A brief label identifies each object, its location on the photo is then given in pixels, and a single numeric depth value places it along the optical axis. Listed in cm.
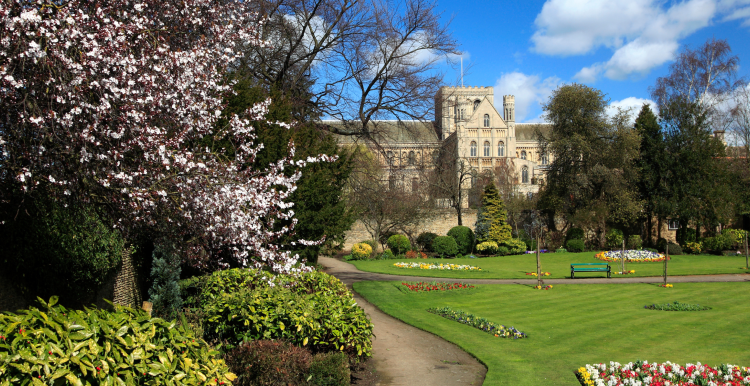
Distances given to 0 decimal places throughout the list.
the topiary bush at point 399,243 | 3048
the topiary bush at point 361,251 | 2897
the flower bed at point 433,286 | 1561
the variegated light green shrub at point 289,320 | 642
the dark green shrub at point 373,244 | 3069
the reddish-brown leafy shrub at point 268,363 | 562
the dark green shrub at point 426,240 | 3251
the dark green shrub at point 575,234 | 3291
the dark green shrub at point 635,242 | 3148
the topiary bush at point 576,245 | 3204
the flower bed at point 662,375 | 628
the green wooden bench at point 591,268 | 1909
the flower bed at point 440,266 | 2279
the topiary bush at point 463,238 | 3194
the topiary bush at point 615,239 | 3181
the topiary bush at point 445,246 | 3044
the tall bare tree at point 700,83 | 3100
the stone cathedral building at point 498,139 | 6582
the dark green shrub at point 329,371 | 594
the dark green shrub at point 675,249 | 3002
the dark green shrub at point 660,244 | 3118
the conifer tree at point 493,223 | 3212
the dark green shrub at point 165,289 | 886
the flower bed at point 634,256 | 2627
